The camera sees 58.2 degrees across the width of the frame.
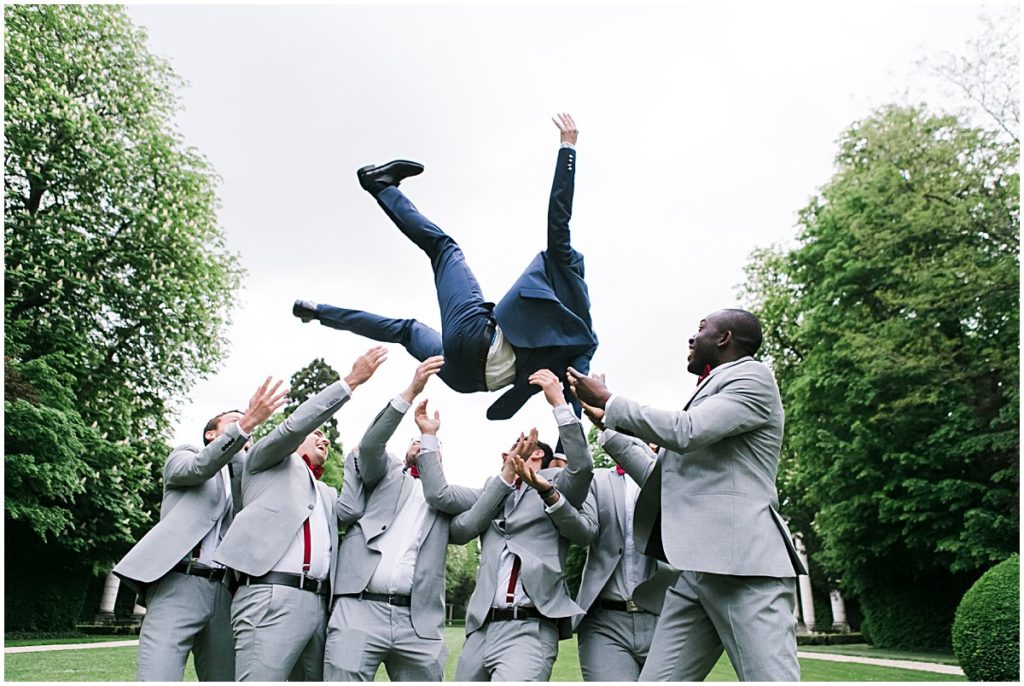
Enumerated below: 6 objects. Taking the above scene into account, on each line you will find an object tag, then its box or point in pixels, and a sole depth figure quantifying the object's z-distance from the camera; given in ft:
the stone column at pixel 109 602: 92.94
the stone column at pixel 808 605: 118.83
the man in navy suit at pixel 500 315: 17.63
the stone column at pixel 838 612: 115.44
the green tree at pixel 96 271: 58.75
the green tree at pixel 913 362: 60.75
